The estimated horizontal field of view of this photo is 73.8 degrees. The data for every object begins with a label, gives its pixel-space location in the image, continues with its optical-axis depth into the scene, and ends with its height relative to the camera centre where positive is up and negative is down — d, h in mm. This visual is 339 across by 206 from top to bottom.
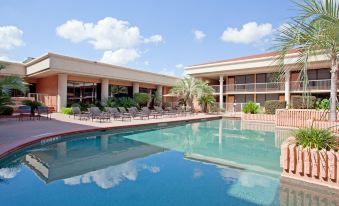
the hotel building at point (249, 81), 23875 +2726
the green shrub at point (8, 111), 17220 -695
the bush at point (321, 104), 17156 +17
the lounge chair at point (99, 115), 16328 -897
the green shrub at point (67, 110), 20250 -705
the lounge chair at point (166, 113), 21991 -955
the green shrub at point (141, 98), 27578 +605
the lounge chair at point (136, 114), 19134 -945
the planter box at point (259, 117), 19488 -1207
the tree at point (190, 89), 26359 +1673
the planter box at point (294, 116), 15228 -851
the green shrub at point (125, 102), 24833 +96
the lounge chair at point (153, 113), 19964 -944
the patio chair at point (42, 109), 17031 -512
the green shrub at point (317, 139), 5156 -819
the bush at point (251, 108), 21188 -402
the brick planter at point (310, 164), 4750 -1358
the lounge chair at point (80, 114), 16656 -853
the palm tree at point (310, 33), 4418 +1518
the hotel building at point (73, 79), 20328 +2654
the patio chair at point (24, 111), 16234 -641
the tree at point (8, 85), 11273 +864
